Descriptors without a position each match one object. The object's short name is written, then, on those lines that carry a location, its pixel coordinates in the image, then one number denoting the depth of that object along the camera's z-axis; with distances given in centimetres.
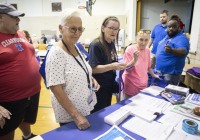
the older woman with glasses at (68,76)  105
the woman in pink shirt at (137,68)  170
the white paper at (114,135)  99
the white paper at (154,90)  165
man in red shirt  143
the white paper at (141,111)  119
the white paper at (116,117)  114
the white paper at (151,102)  138
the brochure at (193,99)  147
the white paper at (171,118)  118
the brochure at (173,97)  145
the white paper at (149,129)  102
